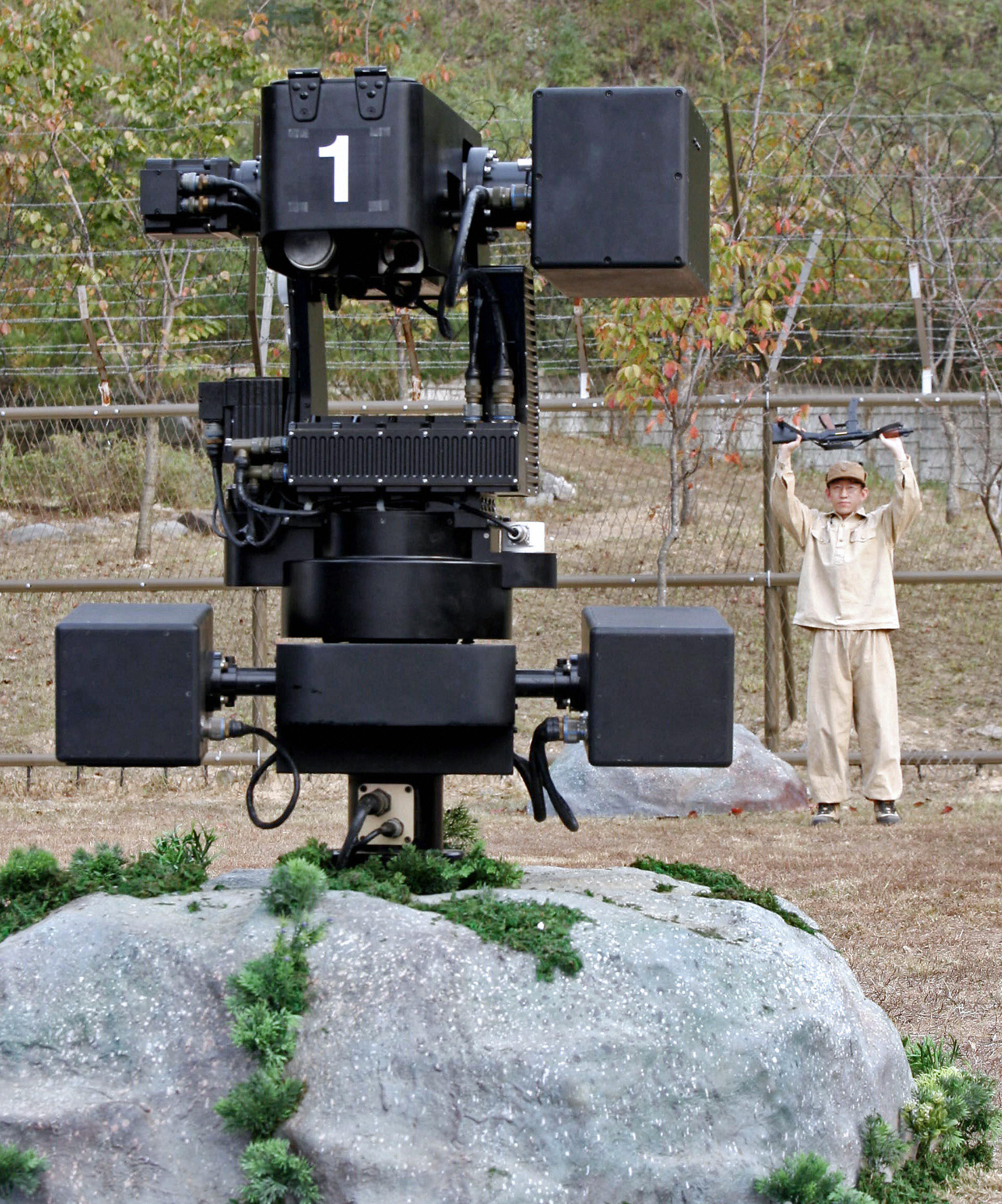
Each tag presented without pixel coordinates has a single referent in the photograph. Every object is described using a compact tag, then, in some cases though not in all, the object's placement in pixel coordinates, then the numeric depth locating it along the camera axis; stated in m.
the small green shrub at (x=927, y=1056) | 6.91
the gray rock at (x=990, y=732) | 19.78
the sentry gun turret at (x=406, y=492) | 6.04
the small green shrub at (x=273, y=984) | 5.39
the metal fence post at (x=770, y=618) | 18.16
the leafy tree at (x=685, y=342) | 18.56
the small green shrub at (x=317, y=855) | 6.49
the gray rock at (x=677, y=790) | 16.64
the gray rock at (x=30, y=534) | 19.06
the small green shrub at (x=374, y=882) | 5.99
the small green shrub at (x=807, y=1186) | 5.23
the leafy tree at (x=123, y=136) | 22.87
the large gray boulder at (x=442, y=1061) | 5.22
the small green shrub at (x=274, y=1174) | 5.06
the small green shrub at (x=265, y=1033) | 5.27
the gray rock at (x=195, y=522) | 20.17
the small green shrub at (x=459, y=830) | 7.56
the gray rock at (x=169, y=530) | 19.69
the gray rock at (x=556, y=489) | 19.37
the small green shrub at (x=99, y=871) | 6.40
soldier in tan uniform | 16.12
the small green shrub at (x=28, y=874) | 6.48
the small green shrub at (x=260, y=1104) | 5.15
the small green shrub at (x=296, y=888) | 5.70
